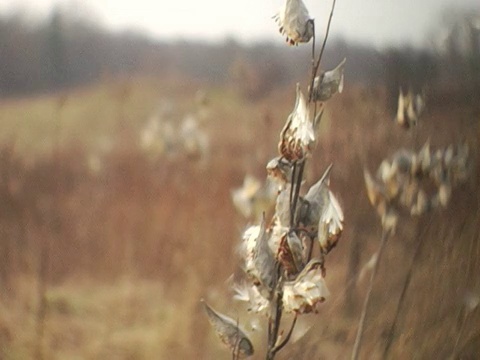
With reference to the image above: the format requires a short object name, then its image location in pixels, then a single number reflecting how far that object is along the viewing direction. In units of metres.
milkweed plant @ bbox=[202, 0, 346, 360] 1.61
